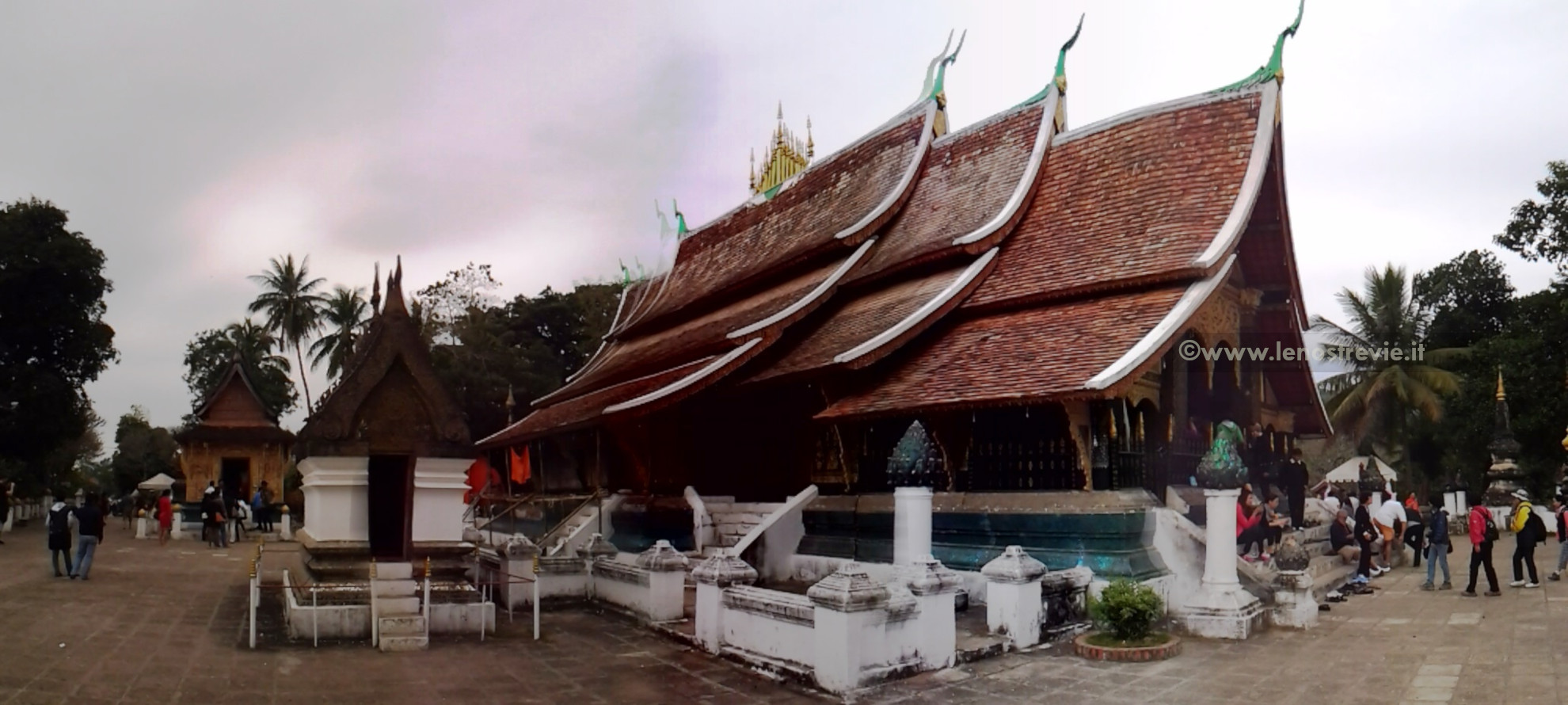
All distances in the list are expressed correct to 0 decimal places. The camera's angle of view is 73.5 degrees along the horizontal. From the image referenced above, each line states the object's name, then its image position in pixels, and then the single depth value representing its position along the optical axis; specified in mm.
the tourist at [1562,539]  13133
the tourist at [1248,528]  11906
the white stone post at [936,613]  8258
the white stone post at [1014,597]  9180
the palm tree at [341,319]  46469
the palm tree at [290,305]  46781
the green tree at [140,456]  52812
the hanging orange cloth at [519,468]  23844
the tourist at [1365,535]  13109
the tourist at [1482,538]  11602
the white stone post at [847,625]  7668
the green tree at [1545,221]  30906
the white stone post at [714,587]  9391
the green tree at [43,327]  27562
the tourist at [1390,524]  14977
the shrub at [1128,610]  8750
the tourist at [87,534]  13344
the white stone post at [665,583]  10930
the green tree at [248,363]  53469
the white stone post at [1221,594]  9516
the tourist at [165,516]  22938
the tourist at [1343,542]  14133
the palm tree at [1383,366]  32031
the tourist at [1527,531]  11922
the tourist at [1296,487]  14539
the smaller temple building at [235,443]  32812
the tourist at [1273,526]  12344
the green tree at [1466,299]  41000
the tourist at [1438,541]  12203
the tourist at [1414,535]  15352
